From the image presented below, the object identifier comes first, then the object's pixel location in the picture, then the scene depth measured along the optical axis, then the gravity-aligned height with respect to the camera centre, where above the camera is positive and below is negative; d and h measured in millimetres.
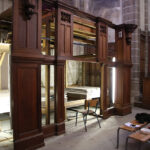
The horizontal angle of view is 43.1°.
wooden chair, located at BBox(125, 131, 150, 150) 4035 -1432
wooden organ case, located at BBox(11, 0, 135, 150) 4297 +185
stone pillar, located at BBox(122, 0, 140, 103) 10088 +1426
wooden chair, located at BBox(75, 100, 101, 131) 6005 -1275
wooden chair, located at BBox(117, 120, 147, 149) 4676 -1410
